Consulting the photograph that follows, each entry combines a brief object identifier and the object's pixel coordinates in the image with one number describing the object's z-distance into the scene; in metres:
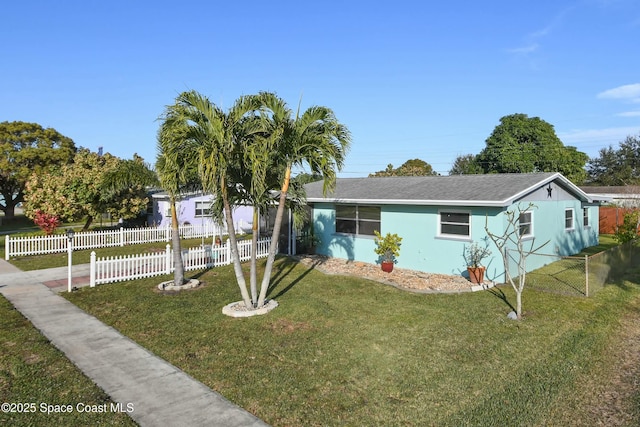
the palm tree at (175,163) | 8.20
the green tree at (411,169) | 56.53
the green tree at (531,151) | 41.50
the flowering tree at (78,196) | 21.25
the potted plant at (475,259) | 11.64
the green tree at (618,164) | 56.88
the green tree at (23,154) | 32.44
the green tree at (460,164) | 62.05
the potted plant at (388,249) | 13.60
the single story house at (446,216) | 12.30
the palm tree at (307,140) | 8.51
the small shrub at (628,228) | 18.36
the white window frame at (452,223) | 12.59
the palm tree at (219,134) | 7.95
